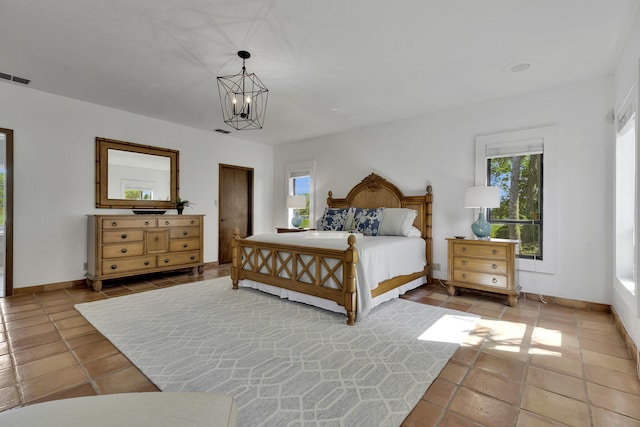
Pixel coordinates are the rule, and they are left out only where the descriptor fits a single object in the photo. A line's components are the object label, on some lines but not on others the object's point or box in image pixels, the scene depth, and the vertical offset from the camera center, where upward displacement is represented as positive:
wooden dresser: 4.06 -0.48
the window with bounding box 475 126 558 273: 3.61 +0.37
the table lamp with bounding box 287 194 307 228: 5.93 +0.22
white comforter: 2.99 -0.45
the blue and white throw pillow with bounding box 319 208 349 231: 4.86 -0.09
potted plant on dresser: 5.10 +0.14
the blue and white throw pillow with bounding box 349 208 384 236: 4.38 -0.11
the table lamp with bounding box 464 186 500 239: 3.62 +0.17
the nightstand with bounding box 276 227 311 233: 5.67 -0.32
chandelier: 3.35 +1.54
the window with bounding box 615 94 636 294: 2.87 +0.12
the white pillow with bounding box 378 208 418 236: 4.22 -0.11
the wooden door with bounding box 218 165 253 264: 6.09 +0.17
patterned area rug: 1.70 -1.06
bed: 3.00 -0.52
